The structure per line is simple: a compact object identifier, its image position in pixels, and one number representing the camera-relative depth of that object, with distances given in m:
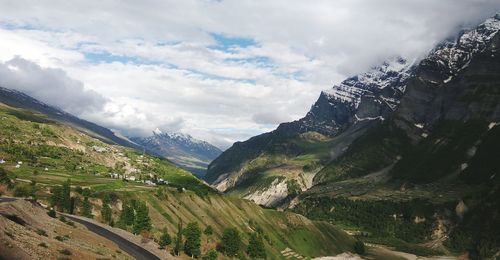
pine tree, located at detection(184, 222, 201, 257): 162.11
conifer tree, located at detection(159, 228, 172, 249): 144.85
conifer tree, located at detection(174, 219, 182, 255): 149.88
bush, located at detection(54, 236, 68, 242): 90.69
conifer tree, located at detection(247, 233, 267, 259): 195.62
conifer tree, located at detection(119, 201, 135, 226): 165.12
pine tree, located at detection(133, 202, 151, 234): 160.38
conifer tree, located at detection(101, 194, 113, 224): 165.25
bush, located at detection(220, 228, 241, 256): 184.25
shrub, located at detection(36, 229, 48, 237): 88.07
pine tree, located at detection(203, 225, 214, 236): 191.00
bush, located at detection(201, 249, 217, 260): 153.85
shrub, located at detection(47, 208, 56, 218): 118.99
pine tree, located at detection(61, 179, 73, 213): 165.25
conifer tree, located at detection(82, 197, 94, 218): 164.38
